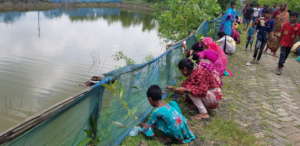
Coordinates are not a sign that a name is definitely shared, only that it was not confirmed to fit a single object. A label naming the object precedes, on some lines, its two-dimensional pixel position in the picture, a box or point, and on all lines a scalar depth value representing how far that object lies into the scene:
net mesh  2.17
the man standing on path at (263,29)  7.64
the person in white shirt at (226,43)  8.34
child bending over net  3.29
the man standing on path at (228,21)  8.41
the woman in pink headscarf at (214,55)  5.28
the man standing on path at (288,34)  6.90
